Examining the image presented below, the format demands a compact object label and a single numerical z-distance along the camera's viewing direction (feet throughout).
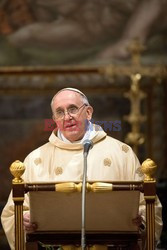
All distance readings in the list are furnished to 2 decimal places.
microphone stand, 24.63
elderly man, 31.24
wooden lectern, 27.12
